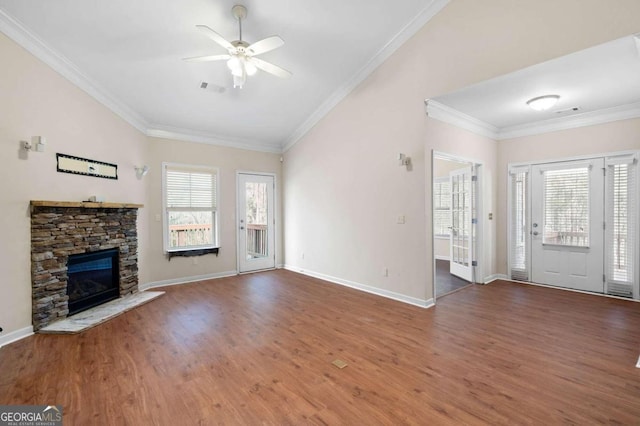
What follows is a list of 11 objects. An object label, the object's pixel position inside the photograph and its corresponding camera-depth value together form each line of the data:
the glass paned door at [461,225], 5.27
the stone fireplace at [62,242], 3.25
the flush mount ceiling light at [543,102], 3.75
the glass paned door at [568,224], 4.52
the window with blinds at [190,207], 5.53
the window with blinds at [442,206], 7.67
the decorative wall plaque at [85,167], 3.60
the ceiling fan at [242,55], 2.86
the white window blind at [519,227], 5.26
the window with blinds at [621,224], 4.22
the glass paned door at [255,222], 6.30
